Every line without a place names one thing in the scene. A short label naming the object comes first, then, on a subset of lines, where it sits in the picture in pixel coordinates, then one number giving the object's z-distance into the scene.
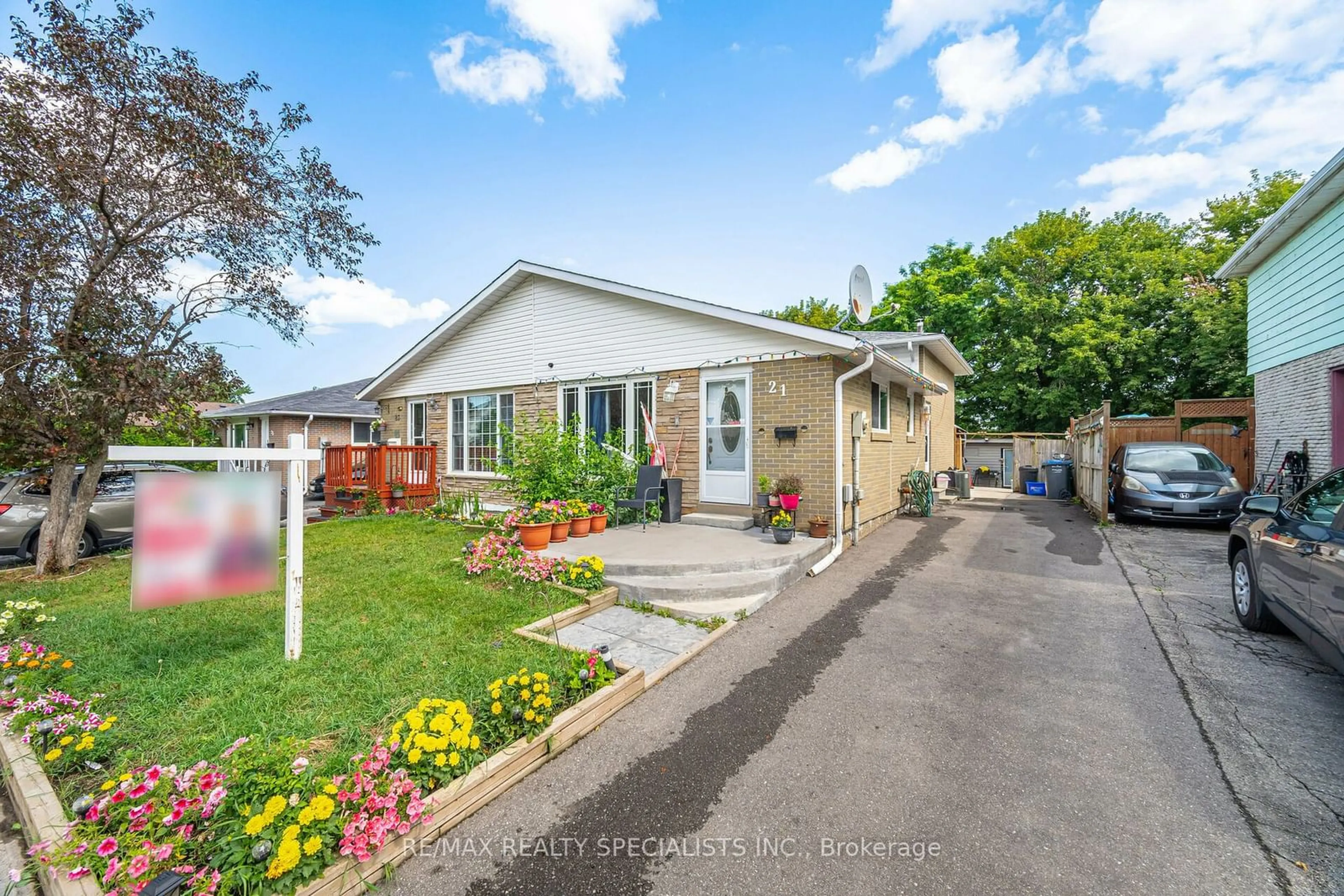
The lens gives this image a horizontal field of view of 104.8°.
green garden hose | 11.19
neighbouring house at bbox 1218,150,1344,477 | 7.06
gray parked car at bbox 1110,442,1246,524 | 9.01
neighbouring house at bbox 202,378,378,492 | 18.56
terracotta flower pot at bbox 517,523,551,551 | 6.65
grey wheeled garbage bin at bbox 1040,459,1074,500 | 14.37
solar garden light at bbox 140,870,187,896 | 1.68
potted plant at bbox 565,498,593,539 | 7.38
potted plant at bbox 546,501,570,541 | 7.03
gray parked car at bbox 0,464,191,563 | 7.29
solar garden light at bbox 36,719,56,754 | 2.51
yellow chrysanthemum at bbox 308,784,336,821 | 1.93
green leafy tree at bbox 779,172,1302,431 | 18.91
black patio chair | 8.12
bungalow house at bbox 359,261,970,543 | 7.60
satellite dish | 9.28
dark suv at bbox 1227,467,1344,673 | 2.96
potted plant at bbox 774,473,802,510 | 7.32
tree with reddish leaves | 5.42
